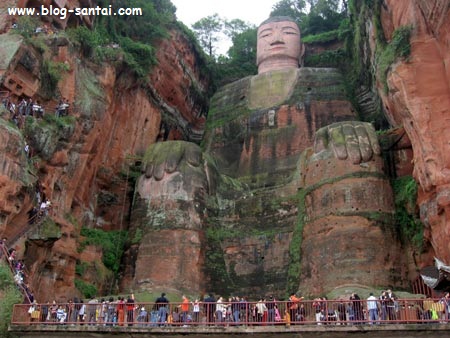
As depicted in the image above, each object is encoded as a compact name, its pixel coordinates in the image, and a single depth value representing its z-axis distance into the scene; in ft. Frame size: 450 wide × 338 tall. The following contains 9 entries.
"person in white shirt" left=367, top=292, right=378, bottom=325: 53.83
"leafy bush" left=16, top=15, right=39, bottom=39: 77.05
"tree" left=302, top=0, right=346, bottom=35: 151.74
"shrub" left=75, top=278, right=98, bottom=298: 79.37
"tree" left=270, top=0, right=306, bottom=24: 170.40
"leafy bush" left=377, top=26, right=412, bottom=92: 74.74
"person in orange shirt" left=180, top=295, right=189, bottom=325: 56.20
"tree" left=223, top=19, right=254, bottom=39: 167.32
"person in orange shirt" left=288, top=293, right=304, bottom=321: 57.00
